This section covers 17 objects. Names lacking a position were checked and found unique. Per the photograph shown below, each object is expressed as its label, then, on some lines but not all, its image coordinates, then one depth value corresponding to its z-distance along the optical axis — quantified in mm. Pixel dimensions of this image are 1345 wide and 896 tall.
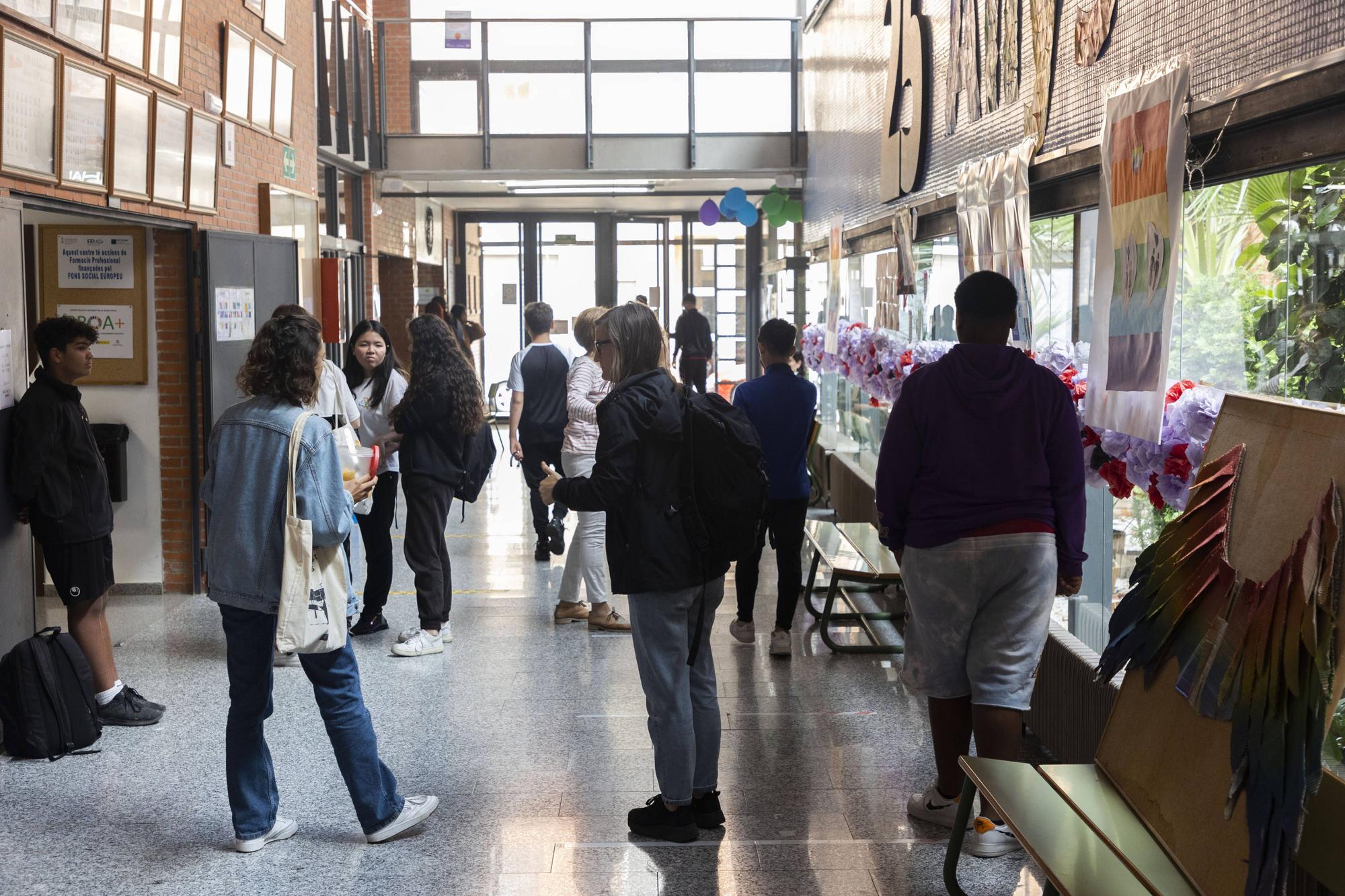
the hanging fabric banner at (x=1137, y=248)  3512
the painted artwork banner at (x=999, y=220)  4926
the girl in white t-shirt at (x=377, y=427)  6051
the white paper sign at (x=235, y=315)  7262
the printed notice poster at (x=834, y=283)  9984
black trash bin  7043
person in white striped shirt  6219
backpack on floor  4512
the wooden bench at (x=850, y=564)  5641
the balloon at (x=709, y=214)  14898
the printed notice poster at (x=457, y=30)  13031
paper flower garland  3297
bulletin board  6895
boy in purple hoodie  3410
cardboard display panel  2266
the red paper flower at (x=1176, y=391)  3486
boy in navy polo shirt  5590
